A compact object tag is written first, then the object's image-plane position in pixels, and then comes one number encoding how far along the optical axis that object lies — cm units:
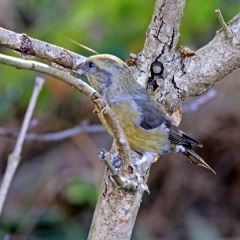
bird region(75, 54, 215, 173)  559
